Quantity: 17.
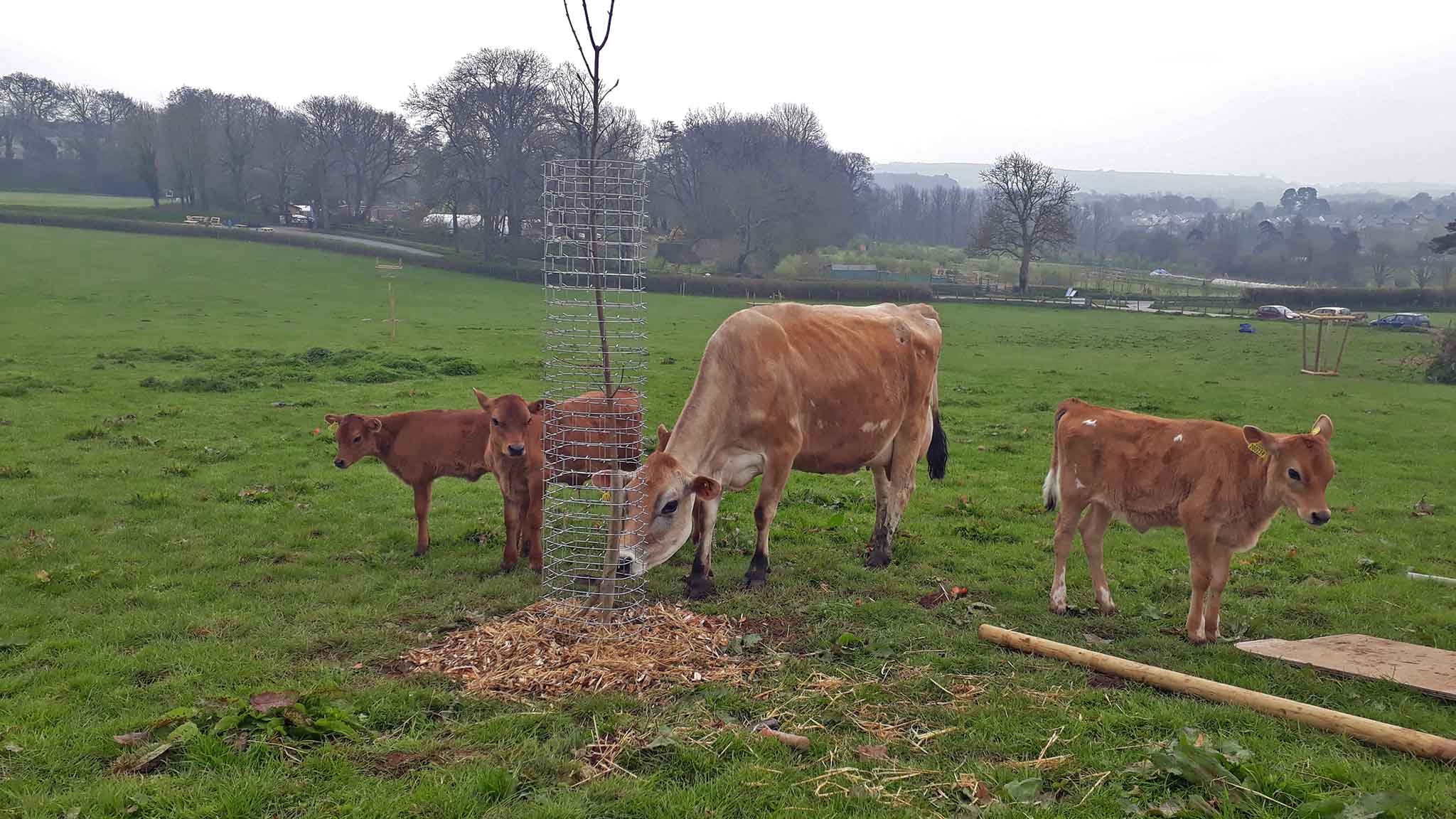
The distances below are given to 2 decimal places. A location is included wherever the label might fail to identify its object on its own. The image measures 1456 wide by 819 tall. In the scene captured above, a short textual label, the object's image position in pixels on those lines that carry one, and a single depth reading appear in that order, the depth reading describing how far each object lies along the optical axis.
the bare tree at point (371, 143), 72.31
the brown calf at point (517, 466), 9.15
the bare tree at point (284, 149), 71.75
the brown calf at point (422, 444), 10.14
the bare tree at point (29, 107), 89.62
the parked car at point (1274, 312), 58.88
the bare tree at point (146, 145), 72.25
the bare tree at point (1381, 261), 81.00
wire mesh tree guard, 7.30
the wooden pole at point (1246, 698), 5.52
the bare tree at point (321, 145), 70.75
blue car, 49.56
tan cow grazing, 8.17
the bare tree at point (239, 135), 74.19
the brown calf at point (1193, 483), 7.58
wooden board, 6.71
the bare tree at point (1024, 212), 69.06
